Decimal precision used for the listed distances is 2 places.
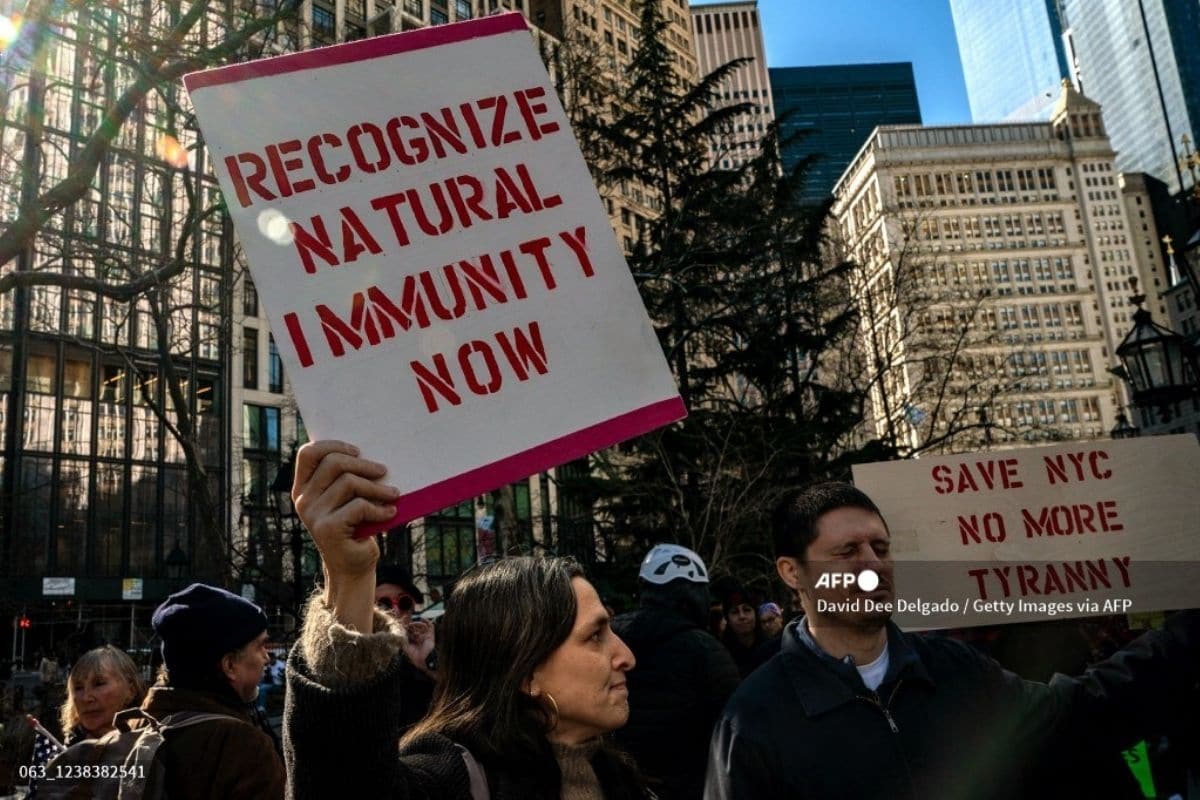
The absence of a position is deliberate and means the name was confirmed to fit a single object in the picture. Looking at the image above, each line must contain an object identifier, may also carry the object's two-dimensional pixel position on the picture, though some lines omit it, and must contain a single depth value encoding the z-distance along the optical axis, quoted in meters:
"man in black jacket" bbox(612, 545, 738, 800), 3.69
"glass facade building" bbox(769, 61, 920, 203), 171.91
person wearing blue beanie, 2.41
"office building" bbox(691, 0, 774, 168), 120.69
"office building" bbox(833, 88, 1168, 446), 97.94
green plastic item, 3.98
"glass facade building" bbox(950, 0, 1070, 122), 178.75
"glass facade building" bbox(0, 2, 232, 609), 34.00
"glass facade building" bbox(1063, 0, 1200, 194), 112.31
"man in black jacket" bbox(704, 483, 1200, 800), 2.13
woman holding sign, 1.42
